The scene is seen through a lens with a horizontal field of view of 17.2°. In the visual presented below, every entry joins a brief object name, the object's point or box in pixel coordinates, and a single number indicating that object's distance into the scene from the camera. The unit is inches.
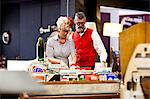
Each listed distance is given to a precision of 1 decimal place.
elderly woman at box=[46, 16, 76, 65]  221.8
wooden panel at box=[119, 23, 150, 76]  147.9
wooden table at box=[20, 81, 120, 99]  171.1
